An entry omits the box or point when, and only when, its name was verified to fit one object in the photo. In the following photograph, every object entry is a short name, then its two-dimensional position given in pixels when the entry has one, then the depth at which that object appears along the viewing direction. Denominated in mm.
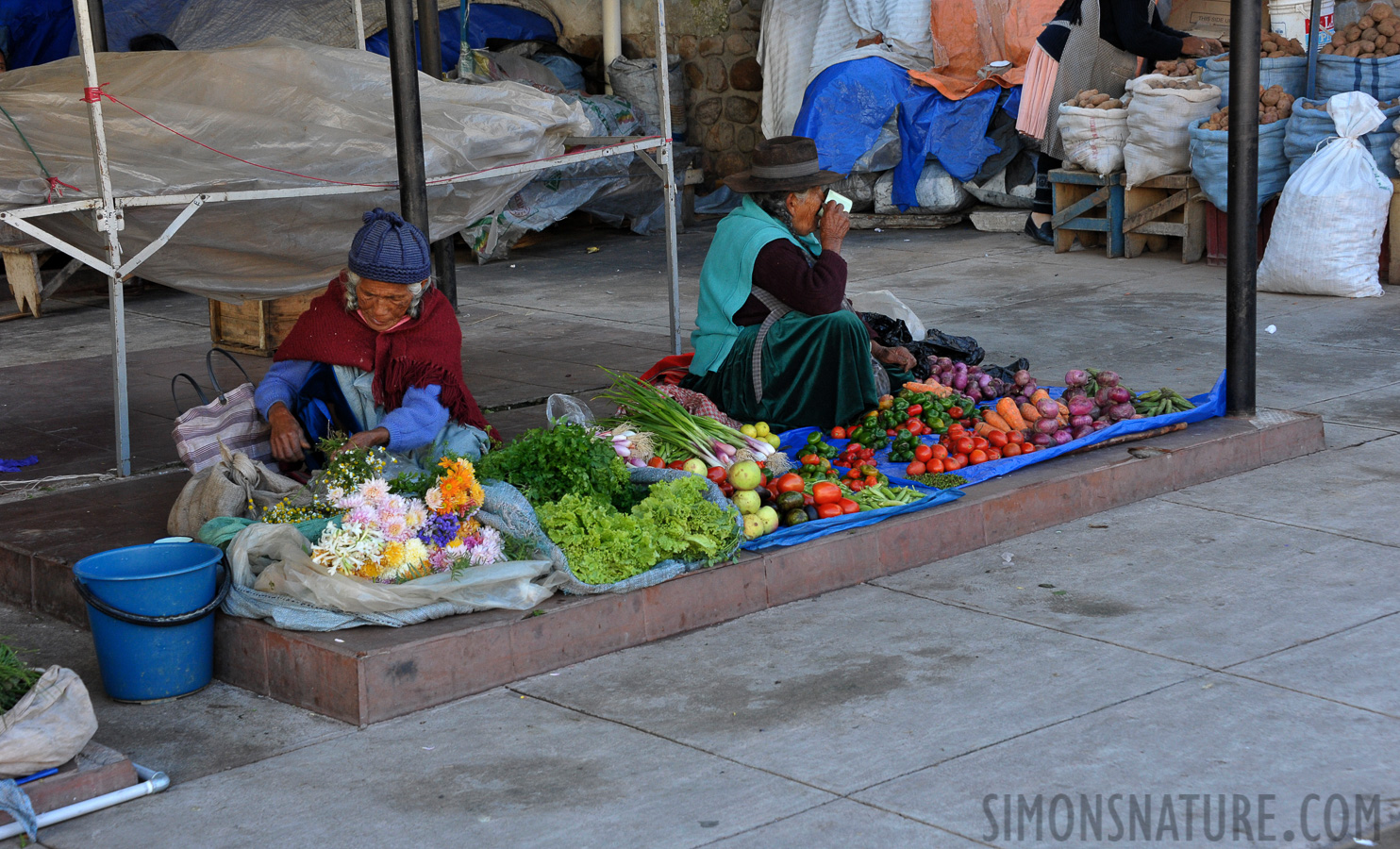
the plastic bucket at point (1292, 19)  10375
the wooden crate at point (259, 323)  8164
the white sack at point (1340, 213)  8359
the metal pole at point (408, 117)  5672
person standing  10641
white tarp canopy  6273
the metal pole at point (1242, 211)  5492
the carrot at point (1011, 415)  5520
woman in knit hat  4672
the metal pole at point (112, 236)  5266
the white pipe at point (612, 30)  13078
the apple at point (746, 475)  4676
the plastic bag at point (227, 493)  4418
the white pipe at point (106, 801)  3129
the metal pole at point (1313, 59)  9164
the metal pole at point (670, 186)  7270
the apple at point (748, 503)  4551
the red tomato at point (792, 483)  4707
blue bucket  3662
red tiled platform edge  3721
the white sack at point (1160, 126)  9508
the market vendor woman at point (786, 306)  5602
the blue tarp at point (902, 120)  11570
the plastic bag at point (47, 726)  3148
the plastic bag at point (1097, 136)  9953
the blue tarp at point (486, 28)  12477
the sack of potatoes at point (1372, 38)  8781
